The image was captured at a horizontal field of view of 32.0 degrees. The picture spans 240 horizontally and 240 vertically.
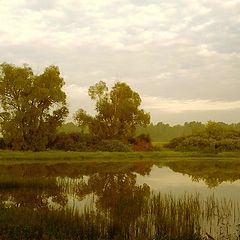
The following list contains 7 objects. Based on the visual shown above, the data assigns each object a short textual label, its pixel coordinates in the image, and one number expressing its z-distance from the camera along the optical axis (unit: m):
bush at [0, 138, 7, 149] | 54.54
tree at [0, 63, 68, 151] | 52.78
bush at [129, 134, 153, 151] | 63.59
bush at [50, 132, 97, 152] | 56.97
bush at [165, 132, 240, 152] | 64.06
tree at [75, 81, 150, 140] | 66.06
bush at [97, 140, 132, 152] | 58.88
